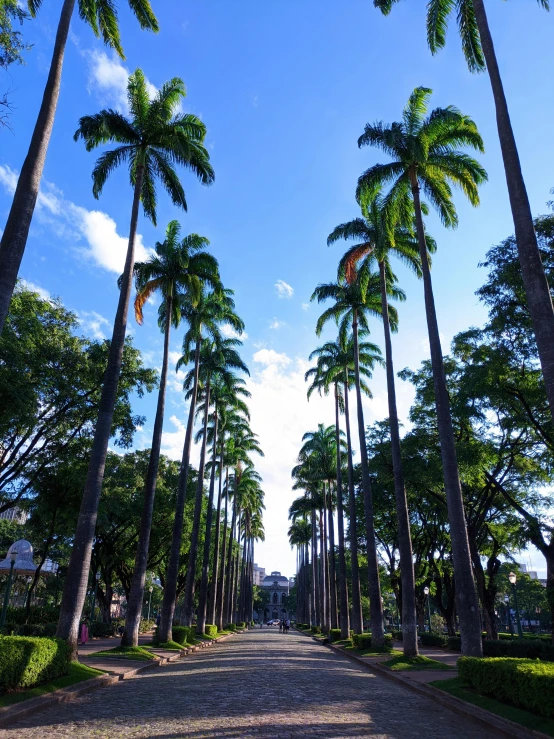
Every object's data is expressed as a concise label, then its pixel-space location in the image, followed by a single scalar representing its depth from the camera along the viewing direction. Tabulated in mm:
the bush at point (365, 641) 23873
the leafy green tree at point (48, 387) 16078
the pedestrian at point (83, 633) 25191
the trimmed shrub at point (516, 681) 7457
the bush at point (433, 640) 30188
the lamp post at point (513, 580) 22625
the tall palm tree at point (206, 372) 28881
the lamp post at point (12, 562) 18297
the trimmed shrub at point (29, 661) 8562
